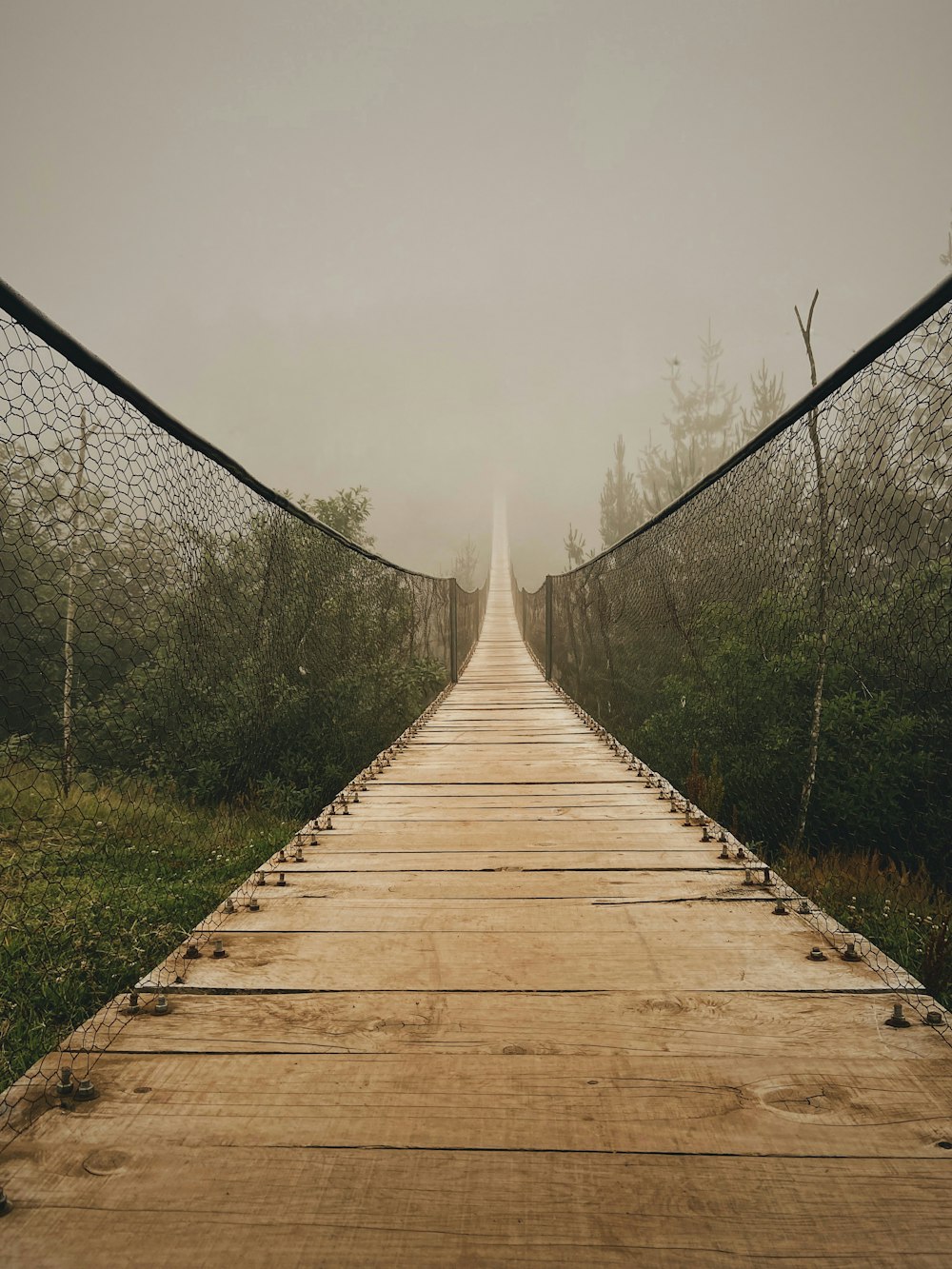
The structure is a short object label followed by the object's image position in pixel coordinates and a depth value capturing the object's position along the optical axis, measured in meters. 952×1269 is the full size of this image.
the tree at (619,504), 17.72
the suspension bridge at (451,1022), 0.66
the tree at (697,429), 17.55
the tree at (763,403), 13.53
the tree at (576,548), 18.09
